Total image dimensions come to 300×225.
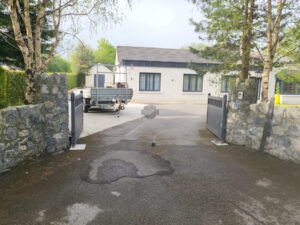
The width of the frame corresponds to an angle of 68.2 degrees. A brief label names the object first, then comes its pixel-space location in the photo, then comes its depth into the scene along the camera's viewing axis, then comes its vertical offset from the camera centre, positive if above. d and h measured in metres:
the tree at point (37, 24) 5.30 +1.74
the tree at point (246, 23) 6.94 +2.26
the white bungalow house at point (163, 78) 22.38 +1.28
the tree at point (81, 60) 36.31 +4.67
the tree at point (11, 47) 9.66 +1.94
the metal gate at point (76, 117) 6.12 -0.88
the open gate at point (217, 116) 7.25 -0.85
